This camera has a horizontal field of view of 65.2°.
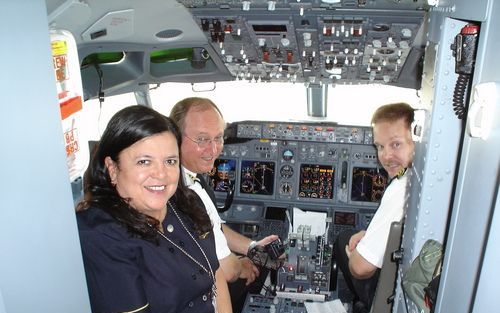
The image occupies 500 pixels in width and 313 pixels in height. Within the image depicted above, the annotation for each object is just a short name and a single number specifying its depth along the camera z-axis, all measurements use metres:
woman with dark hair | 1.34
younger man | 2.14
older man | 2.66
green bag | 1.34
